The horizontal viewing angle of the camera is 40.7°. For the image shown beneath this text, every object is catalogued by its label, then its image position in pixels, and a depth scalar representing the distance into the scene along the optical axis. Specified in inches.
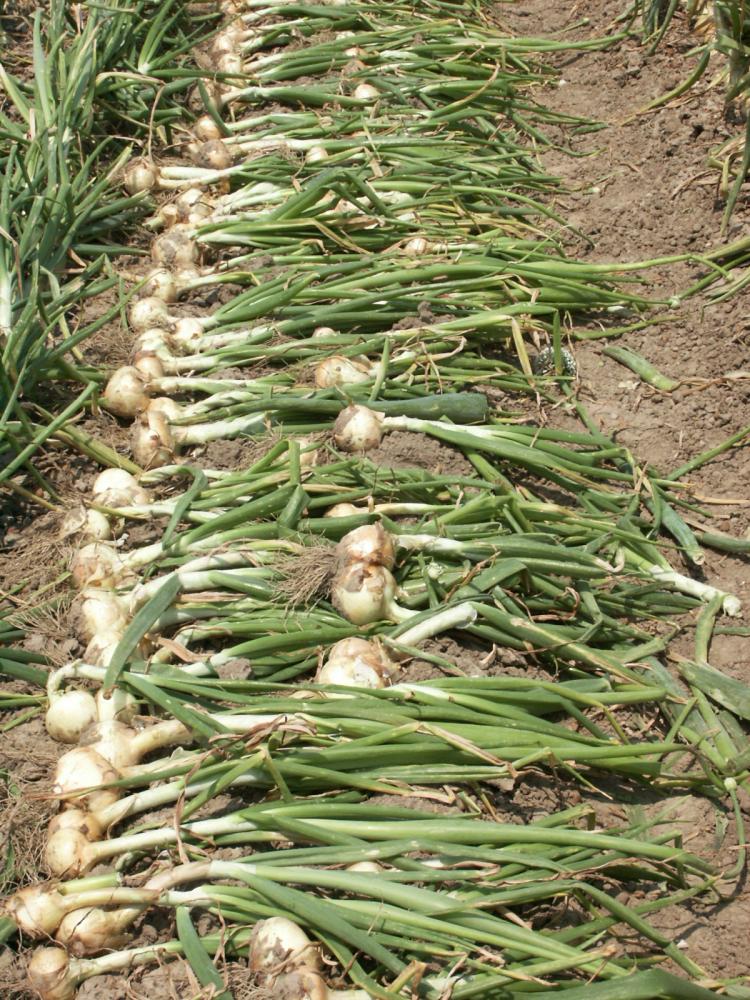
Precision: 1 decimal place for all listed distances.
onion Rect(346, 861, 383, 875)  63.1
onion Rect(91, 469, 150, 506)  95.9
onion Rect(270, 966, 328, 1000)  58.4
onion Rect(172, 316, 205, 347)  112.6
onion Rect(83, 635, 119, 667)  80.3
